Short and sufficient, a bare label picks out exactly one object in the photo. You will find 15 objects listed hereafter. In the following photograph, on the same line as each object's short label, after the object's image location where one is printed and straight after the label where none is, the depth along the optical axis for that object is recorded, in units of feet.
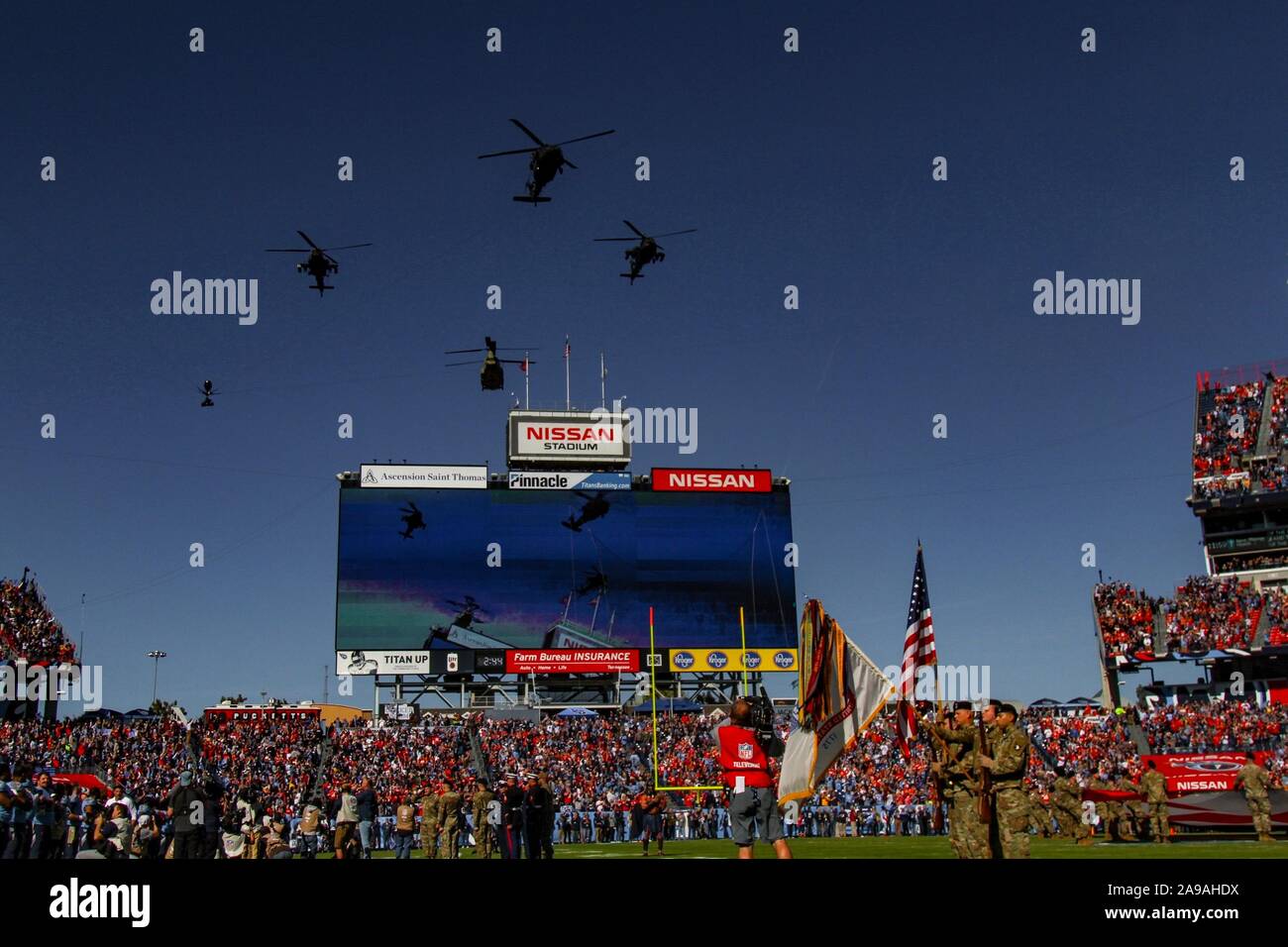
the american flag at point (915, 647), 60.39
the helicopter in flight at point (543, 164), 117.50
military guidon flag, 50.42
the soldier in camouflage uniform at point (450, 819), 72.28
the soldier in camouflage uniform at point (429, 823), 74.31
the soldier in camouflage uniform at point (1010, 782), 40.01
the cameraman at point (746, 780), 40.57
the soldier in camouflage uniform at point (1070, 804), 81.15
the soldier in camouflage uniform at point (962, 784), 41.01
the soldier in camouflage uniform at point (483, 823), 70.54
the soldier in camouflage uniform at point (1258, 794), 76.84
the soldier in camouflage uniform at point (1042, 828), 56.32
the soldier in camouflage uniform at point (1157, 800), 78.74
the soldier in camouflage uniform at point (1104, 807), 86.53
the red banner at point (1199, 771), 89.56
